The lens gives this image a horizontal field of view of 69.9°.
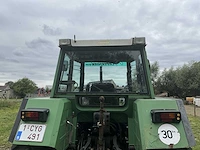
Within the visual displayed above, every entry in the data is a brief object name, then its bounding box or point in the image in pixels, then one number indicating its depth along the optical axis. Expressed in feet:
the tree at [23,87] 129.13
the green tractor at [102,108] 4.95
